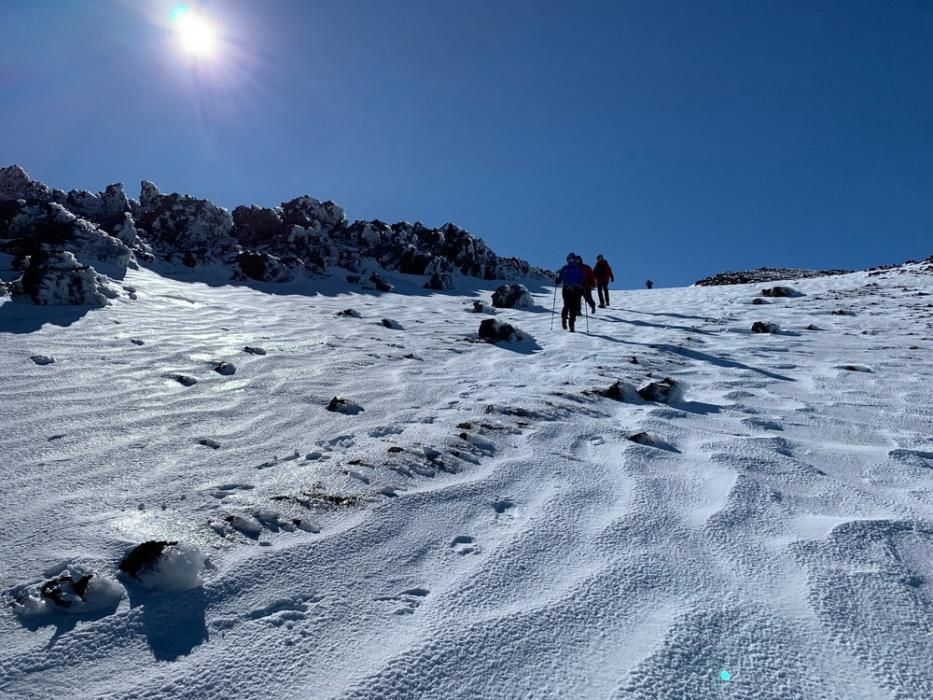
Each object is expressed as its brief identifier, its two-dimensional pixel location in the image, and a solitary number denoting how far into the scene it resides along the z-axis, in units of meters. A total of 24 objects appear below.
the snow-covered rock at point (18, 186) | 20.00
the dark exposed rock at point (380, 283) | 17.14
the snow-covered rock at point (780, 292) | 14.94
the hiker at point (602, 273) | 14.41
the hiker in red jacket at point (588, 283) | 11.61
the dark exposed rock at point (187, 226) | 18.56
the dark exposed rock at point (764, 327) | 8.95
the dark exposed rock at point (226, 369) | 5.39
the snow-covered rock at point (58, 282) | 7.70
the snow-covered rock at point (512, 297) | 13.96
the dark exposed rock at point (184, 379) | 4.98
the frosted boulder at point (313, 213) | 24.67
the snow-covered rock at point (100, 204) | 19.42
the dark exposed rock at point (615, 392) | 4.83
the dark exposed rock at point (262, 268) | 15.97
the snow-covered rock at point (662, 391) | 4.71
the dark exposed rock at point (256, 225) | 21.72
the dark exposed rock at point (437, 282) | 19.08
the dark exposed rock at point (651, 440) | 3.52
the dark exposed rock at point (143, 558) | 2.02
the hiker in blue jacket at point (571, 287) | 9.86
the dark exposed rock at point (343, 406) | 4.40
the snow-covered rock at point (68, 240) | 12.37
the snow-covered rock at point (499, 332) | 8.32
